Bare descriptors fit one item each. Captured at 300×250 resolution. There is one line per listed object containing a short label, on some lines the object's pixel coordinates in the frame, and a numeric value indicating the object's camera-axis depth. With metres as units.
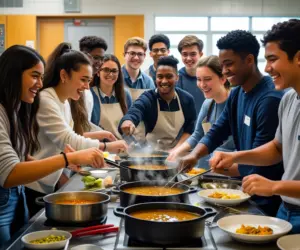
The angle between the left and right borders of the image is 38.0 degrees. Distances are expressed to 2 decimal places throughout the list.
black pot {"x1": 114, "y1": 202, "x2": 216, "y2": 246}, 1.24
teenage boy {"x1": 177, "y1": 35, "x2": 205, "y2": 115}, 4.38
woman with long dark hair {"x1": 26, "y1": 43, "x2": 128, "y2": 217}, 2.48
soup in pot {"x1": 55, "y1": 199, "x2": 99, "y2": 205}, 1.70
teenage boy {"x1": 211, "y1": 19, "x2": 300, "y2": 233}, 1.89
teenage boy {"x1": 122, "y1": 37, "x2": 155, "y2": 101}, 4.34
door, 7.34
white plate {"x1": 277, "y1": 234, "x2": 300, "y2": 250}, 1.36
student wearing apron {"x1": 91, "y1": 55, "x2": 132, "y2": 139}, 3.79
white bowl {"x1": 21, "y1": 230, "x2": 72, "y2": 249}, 1.35
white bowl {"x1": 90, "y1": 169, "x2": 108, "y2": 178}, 2.40
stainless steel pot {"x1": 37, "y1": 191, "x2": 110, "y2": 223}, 1.54
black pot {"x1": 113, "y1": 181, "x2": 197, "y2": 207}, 1.52
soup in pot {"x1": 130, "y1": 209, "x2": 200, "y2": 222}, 1.39
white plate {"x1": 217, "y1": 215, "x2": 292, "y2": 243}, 1.41
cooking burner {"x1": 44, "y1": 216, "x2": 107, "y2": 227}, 1.57
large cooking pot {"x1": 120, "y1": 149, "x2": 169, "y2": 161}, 2.50
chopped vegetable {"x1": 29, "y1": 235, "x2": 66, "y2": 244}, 1.38
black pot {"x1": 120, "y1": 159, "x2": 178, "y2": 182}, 1.91
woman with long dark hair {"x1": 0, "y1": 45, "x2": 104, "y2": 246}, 1.87
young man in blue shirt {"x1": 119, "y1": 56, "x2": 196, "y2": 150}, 3.48
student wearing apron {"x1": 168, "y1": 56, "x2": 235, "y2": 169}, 3.22
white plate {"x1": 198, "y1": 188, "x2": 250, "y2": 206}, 1.87
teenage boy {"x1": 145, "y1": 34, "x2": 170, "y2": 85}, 4.64
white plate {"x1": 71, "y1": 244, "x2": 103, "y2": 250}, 1.32
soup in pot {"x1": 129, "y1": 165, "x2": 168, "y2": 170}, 2.16
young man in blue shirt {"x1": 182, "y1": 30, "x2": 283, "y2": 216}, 2.28
